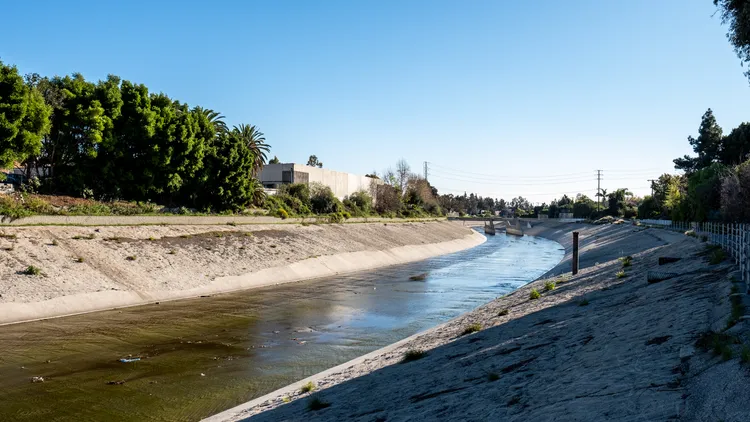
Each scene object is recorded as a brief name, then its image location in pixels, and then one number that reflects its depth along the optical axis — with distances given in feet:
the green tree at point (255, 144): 253.73
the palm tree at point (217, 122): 233.78
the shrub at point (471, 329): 64.59
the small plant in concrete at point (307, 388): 49.02
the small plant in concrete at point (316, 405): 42.32
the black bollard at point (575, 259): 120.16
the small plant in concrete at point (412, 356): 55.67
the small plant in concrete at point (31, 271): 95.00
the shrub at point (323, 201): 258.78
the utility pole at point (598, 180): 591.58
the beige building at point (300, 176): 278.05
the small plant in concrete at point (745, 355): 27.06
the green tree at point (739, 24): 54.09
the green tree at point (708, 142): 298.15
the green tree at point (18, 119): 121.60
